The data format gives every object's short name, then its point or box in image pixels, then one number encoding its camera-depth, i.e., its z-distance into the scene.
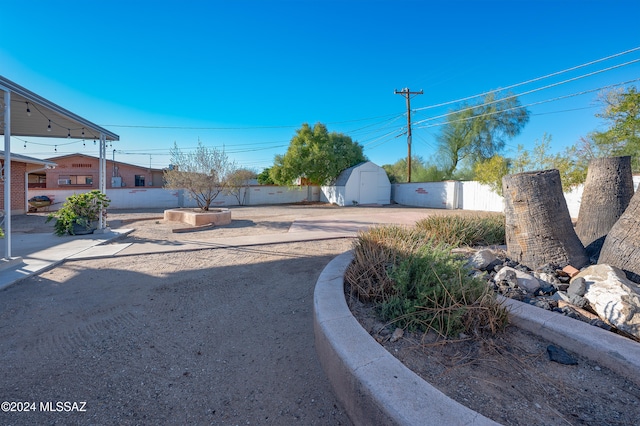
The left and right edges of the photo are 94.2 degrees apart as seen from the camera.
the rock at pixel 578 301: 2.77
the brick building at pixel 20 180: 14.57
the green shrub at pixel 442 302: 2.37
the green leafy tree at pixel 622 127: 13.35
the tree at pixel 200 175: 13.42
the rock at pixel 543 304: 2.80
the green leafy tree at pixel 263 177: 42.11
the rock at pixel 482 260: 3.95
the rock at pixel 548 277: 3.41
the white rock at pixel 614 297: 2.34
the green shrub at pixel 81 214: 8.82
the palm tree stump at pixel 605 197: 4.36
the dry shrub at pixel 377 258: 3.04
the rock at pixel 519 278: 3.24
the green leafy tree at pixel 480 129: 27.80
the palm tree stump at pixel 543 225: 3.94
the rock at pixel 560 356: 2.02
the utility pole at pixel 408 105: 24.87
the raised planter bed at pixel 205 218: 11.05
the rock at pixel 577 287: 2.89
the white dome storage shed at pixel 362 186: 26.08
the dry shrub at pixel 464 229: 5.36
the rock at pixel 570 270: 3.50
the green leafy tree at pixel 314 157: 26.31
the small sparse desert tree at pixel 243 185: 25.30
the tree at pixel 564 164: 10.77
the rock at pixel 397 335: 2.32
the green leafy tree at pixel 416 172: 29.75
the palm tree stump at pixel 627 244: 3.25
